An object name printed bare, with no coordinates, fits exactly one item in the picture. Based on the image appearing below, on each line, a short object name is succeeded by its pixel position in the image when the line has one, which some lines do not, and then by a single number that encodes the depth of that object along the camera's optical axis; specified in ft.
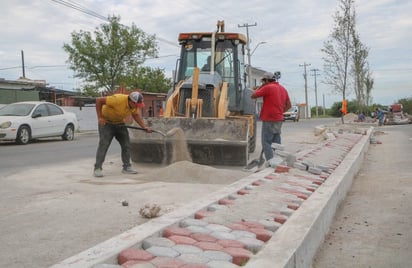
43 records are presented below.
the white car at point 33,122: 55.06
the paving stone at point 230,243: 12.78
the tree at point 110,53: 105.91
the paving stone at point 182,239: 12.86
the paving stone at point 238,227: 14.60
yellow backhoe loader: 32.76
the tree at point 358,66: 99.25
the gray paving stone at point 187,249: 12.12
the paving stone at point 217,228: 14.33
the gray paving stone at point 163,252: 11.75
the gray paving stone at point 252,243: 12.74
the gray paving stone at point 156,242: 12.41
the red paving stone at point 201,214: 15.58
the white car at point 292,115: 168.69
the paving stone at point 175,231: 13.51
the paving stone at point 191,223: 14.61
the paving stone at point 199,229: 13.98
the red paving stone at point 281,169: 25.85
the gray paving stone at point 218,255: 11.75
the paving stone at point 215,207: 16.75
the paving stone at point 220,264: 11.19
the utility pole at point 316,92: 322.75
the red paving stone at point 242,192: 19.85
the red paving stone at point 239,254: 11.71
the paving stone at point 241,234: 13.88
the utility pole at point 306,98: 281.02
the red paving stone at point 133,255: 11.26
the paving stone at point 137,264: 10.91
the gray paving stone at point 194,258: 11.43
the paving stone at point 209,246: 12.51
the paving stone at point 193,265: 10.98
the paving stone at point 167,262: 11.02
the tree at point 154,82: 151.33
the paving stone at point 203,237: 13.25
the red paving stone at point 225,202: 17.78
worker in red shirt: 30.66
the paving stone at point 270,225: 14.88
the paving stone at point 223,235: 13.58
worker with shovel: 29.41
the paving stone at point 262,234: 13.67
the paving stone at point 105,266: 10.57
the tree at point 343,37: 94.67
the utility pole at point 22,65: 164.55
